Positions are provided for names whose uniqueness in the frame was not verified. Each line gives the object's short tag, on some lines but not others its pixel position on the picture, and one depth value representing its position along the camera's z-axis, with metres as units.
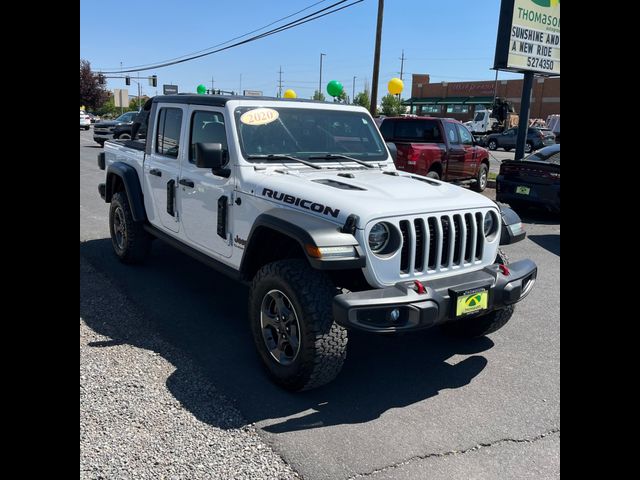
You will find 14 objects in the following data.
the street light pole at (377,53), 19.19
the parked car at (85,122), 37.31
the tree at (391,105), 67.54
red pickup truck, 11.37
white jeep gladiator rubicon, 3.31
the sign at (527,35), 13.53
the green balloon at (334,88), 26.64
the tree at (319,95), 78.31
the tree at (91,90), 67.60
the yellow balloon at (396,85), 24.93
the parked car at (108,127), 22.53
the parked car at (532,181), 9.80
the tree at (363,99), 75.50
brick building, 60.88
